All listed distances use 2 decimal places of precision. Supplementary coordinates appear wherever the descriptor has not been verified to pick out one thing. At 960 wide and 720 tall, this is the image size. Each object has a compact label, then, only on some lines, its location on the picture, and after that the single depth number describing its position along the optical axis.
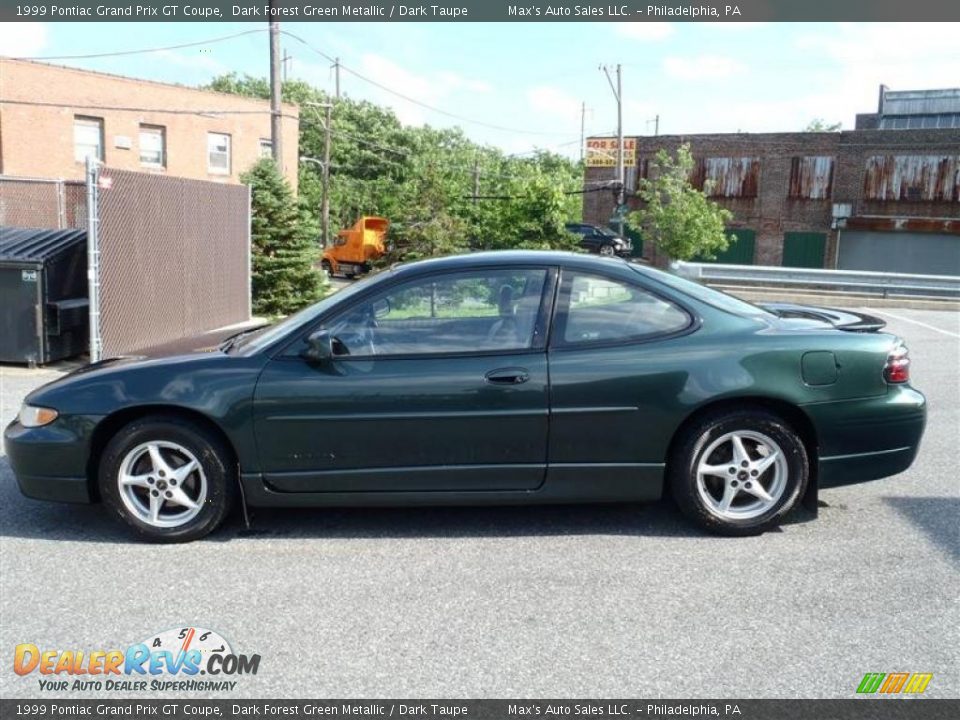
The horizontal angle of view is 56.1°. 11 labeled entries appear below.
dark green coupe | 4.67
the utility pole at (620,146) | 40.88
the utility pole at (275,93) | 19.39
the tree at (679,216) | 34.88
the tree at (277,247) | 16.67
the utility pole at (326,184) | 40.97
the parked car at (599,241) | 38.34
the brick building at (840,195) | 40.50
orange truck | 33.41
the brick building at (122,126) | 28.11
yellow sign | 45.41
